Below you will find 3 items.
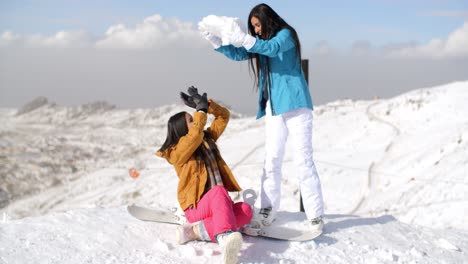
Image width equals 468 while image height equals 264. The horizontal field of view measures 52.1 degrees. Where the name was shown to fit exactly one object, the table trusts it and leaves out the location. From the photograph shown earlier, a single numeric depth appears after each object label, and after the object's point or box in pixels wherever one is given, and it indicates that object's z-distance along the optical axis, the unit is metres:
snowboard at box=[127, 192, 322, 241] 4.16
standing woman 4.14
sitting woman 3.83
